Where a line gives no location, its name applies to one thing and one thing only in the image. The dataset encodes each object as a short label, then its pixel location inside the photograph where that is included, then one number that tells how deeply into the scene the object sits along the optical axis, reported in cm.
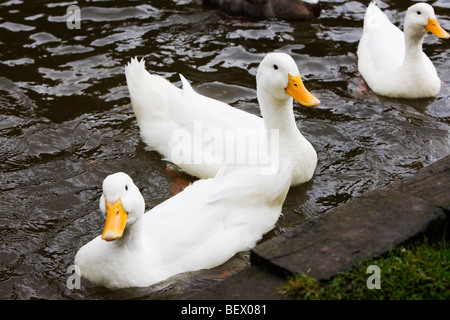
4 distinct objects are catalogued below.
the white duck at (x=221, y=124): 514
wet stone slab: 320
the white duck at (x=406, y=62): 668
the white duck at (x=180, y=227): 398
